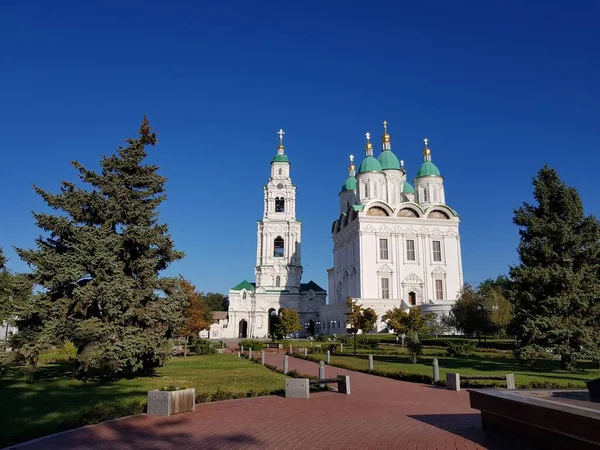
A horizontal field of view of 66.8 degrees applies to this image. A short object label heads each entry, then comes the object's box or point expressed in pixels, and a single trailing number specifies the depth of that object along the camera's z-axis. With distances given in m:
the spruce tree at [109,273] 15.25
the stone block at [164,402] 10.16
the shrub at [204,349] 33.31
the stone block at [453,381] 14.25
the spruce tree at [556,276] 18.70
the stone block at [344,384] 13.87
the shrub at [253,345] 35.25
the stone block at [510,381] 12.99
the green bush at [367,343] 35.98
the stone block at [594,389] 6.88
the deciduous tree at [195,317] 36.44
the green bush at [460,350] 28.42
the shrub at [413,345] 22.80
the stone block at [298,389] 12.93
